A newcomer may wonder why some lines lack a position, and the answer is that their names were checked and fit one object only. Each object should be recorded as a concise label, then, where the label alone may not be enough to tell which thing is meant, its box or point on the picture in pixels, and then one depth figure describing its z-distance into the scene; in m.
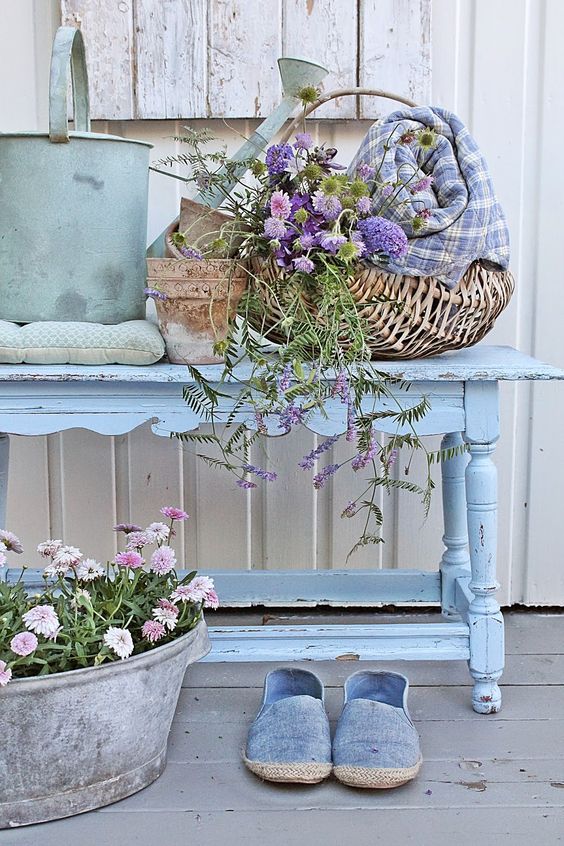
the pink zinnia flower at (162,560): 1.40
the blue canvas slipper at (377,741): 1.31
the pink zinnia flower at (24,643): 1.17
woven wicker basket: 1.44
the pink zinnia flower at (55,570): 1.35
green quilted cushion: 1.45
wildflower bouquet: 1.37
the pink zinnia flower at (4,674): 1.15
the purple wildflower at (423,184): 1.41
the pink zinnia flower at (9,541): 1.43
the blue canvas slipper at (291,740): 1.33
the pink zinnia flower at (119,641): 1.21
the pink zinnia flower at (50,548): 1.42
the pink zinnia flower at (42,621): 1.20
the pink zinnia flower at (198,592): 1.35
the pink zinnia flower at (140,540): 1.45
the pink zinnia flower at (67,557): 1.35
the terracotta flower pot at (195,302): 1.43
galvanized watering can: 1.57
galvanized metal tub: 1.19
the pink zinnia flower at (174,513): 1.46
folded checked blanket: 1.44
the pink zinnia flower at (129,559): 1.35
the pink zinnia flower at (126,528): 1.52
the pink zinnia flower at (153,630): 1.27
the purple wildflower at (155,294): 1.43
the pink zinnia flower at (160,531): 1.46
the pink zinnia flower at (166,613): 1.29
